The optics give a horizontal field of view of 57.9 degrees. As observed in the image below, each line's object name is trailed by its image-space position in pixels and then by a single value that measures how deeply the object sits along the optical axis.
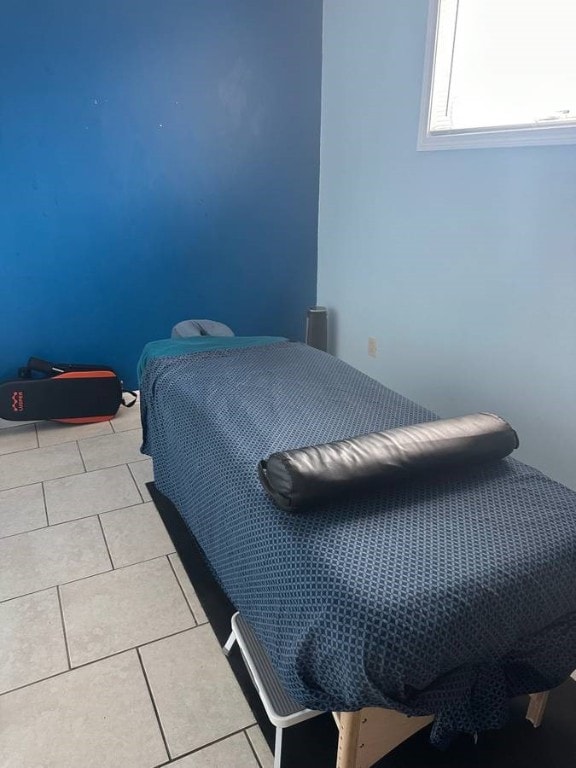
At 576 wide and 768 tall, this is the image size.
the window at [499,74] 1.76
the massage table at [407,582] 0.87
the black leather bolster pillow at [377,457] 1.04
